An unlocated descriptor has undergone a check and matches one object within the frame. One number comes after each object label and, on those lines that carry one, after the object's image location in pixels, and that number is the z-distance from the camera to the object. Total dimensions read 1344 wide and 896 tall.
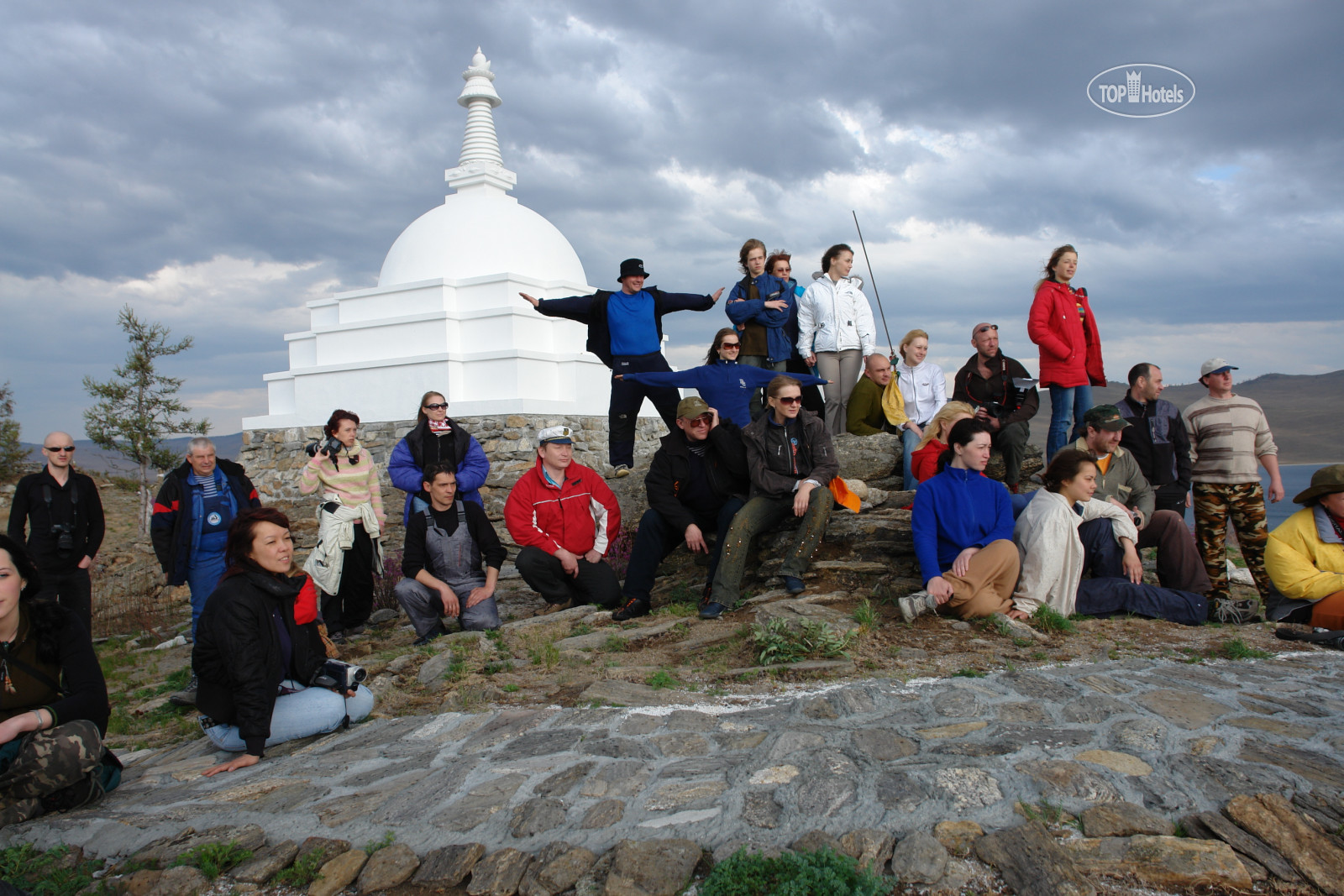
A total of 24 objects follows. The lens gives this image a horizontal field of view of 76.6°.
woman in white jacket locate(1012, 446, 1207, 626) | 5.54
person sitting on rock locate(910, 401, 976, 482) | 6.63
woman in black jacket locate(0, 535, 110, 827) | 3.64
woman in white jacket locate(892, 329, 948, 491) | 8.57
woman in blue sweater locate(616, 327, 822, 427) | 7.94
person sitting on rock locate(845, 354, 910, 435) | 8.84
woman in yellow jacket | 5.27
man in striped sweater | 6.65
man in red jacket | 6.97
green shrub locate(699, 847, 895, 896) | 2.66
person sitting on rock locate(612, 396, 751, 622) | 6.76
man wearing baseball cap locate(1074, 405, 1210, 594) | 6.03
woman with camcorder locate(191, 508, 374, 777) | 4.14
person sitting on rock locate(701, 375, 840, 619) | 6.27
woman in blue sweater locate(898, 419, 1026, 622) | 5.45
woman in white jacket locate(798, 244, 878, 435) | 8.93
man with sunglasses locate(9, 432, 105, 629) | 6.74
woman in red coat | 7.87
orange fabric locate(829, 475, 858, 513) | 6.86
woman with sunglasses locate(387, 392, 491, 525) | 7.37
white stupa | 14.38
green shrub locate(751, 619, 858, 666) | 5.02
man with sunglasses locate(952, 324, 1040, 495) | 7.64
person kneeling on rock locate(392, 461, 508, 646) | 6.55
